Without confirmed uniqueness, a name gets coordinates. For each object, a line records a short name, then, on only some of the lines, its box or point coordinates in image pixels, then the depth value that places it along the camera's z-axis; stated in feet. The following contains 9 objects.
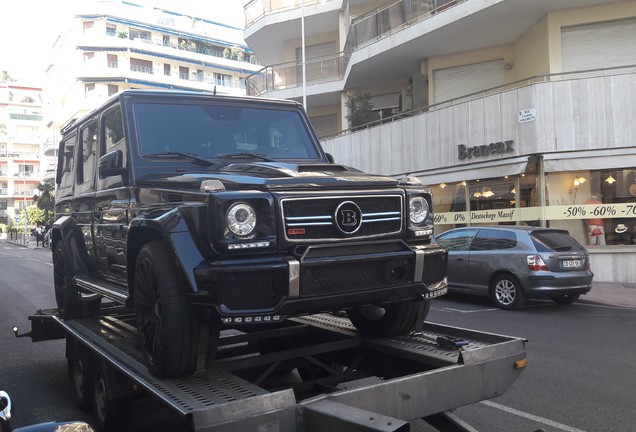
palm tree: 159.03
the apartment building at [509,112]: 49.11
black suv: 10.75
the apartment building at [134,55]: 213.25
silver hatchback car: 35.35
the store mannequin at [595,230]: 49.90
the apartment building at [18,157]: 285.84
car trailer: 8.88
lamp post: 76.04
